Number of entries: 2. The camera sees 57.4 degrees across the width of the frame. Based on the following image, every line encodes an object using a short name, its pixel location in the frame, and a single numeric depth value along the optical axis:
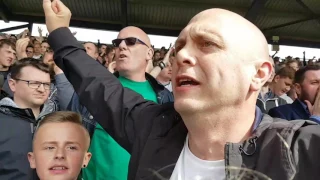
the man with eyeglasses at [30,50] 4.43
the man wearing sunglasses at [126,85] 1.73
